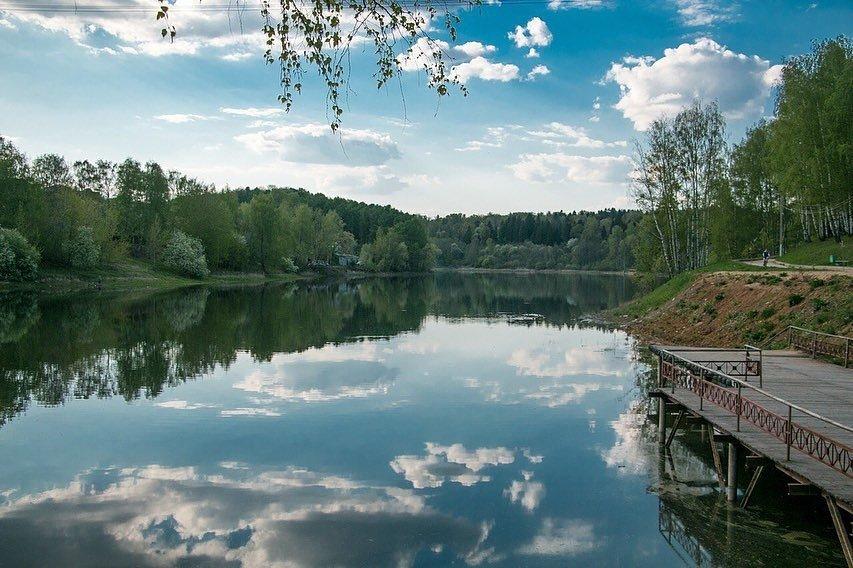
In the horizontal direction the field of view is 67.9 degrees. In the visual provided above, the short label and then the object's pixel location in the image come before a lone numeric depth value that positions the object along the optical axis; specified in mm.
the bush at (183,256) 88688
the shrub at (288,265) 117688
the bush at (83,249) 70812
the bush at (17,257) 59312
